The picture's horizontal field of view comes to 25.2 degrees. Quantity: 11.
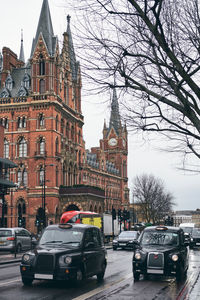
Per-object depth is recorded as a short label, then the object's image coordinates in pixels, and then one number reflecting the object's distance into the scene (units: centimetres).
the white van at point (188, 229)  4217
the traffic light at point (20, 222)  5914
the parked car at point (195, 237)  3804
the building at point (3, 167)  3809
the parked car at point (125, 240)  3306
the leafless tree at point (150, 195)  8988
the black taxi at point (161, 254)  1359
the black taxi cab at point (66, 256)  1130
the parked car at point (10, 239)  2780
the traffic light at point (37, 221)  5632
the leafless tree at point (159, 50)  1080
